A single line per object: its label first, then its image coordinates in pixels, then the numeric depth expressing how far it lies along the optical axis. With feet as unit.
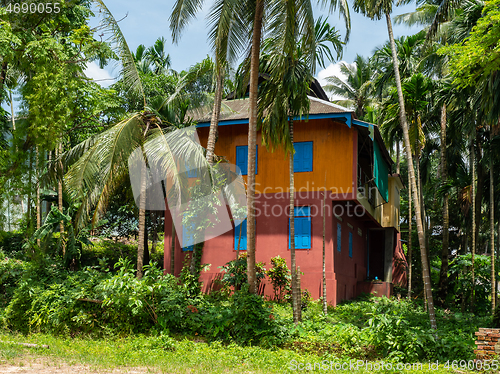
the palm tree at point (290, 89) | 40.60
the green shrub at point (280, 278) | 50.55
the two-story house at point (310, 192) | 51.70
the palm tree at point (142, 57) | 102.11
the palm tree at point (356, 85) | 103.55
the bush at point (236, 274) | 48.21
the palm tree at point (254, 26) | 38.91
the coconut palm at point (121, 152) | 42.96
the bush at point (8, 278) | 46.06
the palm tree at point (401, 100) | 39.37
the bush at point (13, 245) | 62.85
